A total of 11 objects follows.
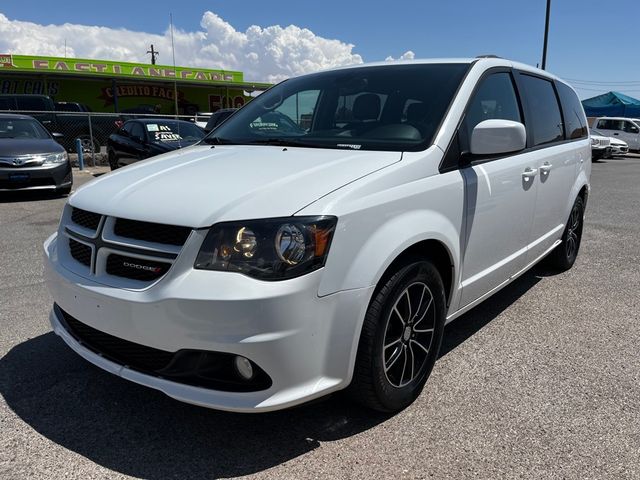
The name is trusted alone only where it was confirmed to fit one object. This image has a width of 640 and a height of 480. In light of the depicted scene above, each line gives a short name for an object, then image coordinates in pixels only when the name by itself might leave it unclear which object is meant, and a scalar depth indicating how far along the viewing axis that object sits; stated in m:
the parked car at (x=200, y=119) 19.25
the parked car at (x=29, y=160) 9.16
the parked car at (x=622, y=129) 25.11
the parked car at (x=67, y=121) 16.61
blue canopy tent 31.50
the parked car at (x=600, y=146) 20.73
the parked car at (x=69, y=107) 20.52
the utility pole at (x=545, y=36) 24.08
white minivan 2.16
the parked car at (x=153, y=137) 11.30
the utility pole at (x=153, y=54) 54.72
